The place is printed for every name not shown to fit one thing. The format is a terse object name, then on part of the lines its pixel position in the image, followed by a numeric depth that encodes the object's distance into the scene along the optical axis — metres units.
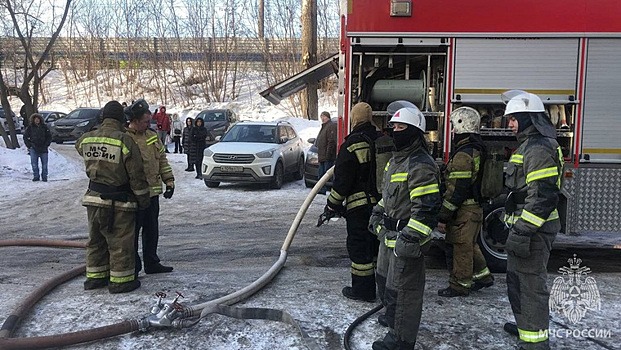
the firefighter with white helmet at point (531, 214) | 3.76
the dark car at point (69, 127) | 23.84
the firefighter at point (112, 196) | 5.01
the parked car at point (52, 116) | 27.20
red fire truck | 5.77
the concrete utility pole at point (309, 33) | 16.61
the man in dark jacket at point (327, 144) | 11.01
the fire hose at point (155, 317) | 3.82
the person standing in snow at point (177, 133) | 20.12
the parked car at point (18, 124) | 26.00
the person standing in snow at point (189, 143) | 14.41
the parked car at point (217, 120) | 21.98
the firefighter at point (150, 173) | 5.67
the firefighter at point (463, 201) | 4.88
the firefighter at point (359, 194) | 4.84
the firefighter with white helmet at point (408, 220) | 3.72
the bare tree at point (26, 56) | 17.38
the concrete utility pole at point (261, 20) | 34.38
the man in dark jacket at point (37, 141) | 13.38
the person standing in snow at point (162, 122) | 20.09
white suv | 12.14
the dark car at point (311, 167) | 12.20
